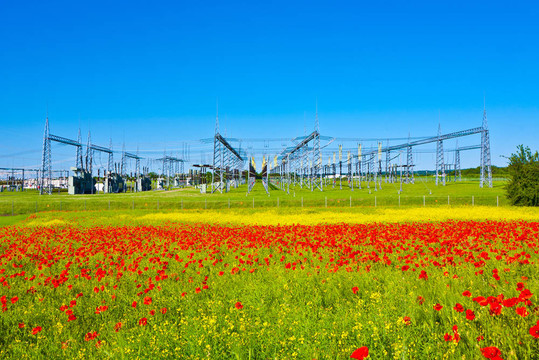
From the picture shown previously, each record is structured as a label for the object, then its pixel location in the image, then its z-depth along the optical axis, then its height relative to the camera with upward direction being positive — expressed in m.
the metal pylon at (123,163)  79.06 +5.70
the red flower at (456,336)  2.89 -1.28
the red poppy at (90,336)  3.79 -1.68
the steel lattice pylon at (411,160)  67.50 +5.37
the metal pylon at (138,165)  86.12 +5.33
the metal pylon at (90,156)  64.06 +5.74
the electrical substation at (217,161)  48.84 +4.65
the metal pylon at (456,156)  84.61 +7.43
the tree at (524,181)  24.45 +0.36
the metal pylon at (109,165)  70.03 +4.50
